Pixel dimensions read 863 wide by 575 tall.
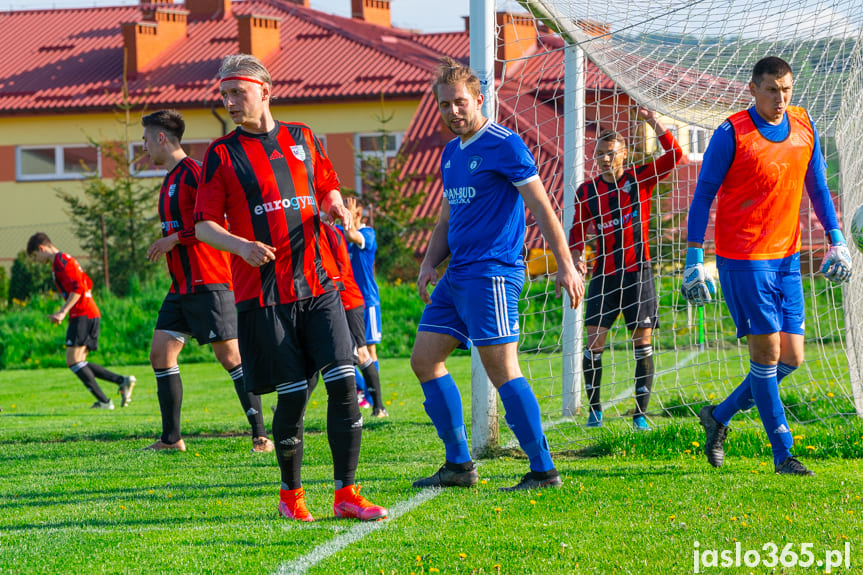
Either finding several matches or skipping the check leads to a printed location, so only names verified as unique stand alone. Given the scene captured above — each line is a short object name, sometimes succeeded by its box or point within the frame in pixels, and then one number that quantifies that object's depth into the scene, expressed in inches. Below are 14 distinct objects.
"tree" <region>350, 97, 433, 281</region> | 1625.2
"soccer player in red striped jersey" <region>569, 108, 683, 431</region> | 581.6
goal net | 516.1
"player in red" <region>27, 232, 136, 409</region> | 852.0
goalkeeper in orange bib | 411.5
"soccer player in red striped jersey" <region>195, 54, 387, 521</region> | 354.6
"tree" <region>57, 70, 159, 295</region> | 1667.1
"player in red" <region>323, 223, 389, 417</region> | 381.1
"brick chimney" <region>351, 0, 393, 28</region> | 2928.2
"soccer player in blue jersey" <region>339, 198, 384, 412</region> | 692.1
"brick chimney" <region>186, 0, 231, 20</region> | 2667.3
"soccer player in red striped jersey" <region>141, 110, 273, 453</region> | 543.2
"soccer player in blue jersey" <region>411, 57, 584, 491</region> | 385.7
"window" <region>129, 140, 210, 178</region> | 2284.7
